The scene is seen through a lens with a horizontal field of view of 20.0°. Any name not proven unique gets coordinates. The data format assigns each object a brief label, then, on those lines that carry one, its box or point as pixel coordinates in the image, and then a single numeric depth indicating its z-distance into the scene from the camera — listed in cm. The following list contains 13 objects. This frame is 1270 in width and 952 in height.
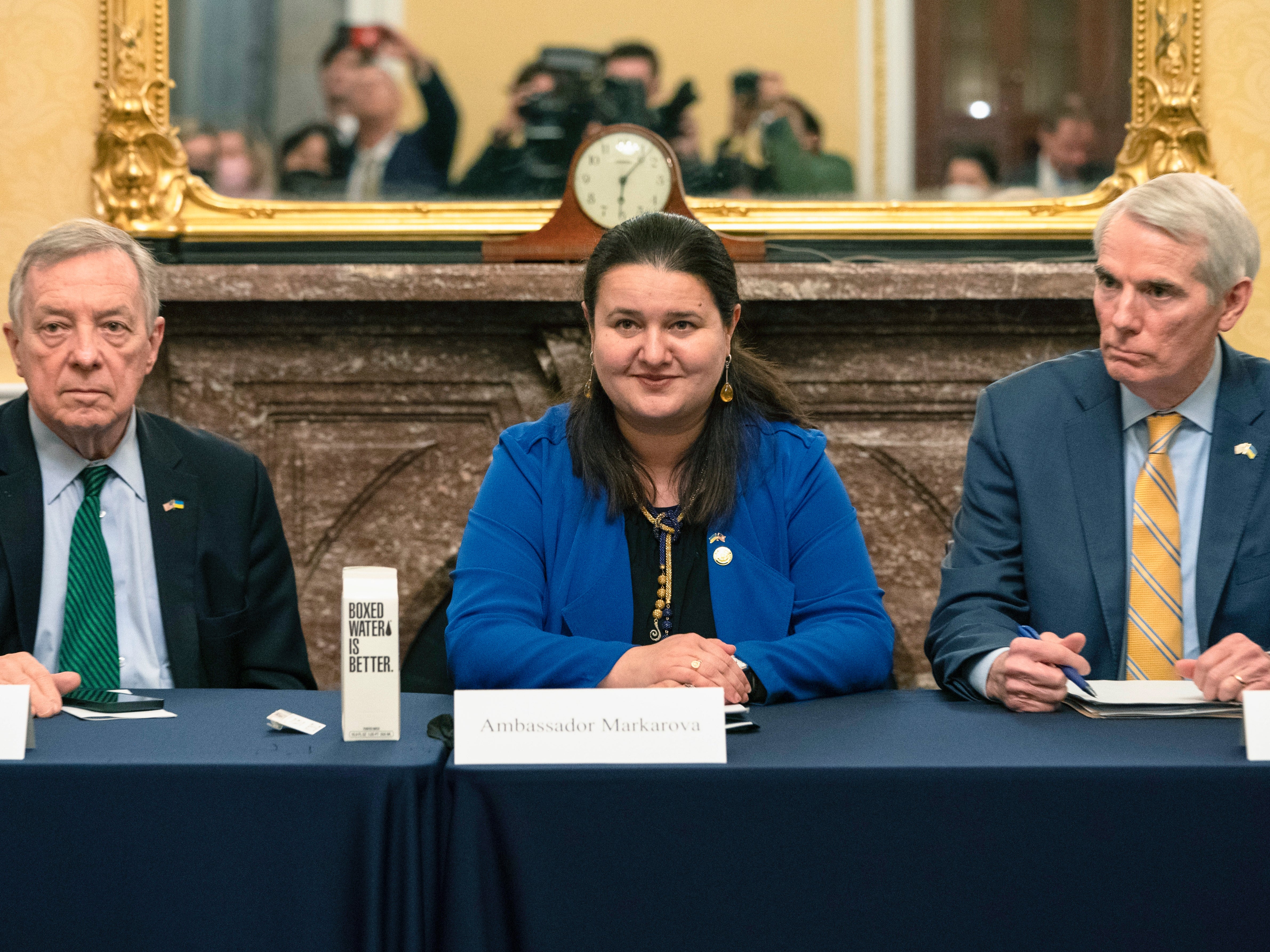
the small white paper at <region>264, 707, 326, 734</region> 431
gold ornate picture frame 597
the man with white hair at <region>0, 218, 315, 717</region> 484
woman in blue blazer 471
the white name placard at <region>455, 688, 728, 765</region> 416
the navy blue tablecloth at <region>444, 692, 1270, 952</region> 411
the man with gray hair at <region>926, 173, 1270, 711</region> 474
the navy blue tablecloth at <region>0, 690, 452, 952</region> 412
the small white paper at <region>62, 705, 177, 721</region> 439
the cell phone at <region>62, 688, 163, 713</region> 444
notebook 438
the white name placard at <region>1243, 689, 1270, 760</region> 417
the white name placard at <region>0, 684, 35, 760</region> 418
